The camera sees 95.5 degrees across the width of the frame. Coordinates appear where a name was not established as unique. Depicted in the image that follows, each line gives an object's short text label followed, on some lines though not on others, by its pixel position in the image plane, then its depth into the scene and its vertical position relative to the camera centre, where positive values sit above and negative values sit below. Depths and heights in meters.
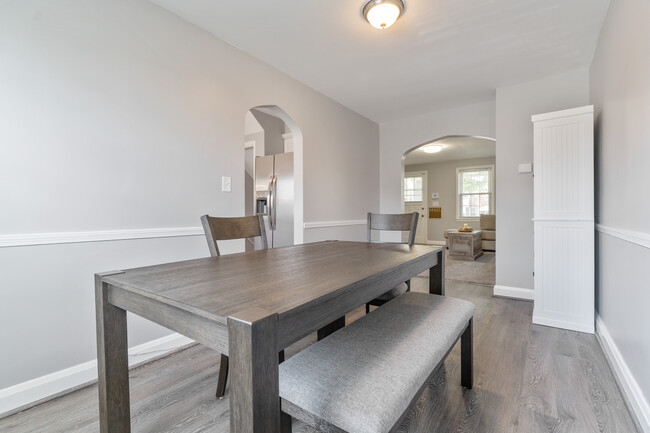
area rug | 4.04 -0.98
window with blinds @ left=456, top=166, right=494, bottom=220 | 8.09 +0.48
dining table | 0.58 -0.24
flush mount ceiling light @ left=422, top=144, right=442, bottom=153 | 6.43 +1.37
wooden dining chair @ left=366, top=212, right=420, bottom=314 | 1.81 -0.11
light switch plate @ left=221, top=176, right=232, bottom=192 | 2.43 +0.24
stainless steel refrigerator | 3.60 +0.18
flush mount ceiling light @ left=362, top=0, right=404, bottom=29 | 1.95 +1.34
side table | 5.80 -0.73
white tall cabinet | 2.34 -0.09
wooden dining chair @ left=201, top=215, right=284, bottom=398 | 1.49 -0.11
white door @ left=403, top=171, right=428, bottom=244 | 8.95 +0.39
